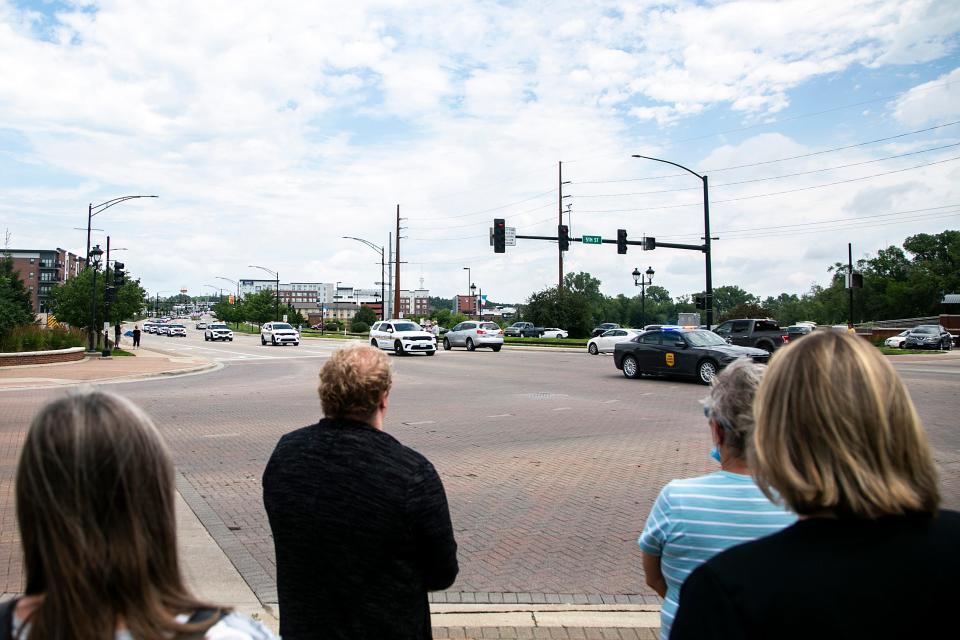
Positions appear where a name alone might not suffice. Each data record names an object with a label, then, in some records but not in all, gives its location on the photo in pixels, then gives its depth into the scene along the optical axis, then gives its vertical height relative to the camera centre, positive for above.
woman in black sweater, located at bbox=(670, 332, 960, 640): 1.33 -0.40
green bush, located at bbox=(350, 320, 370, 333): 84.82 -0.37
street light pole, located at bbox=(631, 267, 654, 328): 52.88 +3.61
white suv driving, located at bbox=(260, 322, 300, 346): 49.66 -0.74
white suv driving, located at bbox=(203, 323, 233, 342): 65.25 -0.77
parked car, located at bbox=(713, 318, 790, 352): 30.98 -0.49
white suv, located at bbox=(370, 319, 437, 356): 34.75 -0.69
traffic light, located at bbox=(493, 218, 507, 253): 33.88 +4.15
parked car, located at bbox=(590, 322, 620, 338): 58.88 -0.52
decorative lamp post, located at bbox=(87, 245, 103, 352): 36.97 +1.61
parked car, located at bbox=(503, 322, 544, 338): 65.88 -0.68
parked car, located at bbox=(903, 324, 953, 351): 45.94 -1.08
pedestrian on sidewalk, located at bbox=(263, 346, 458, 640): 2.54 -0.75
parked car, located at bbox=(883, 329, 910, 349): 49.03 -1.35
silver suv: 39.69 -0.70
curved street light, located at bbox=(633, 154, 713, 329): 31.81 +4.13
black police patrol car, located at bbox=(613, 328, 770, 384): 19.53 -0.88
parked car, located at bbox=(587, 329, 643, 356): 37.09 -1.05
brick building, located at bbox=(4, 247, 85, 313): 143.38 +11.82
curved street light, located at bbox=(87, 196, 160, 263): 34.56 +5.52
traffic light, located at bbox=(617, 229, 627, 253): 34.62 +3.94
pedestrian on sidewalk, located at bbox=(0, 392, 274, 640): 1.38 -0.41
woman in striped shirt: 2.38 -0.64
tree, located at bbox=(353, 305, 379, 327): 92.62 +1.02
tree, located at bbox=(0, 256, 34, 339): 27.84 +0.55
